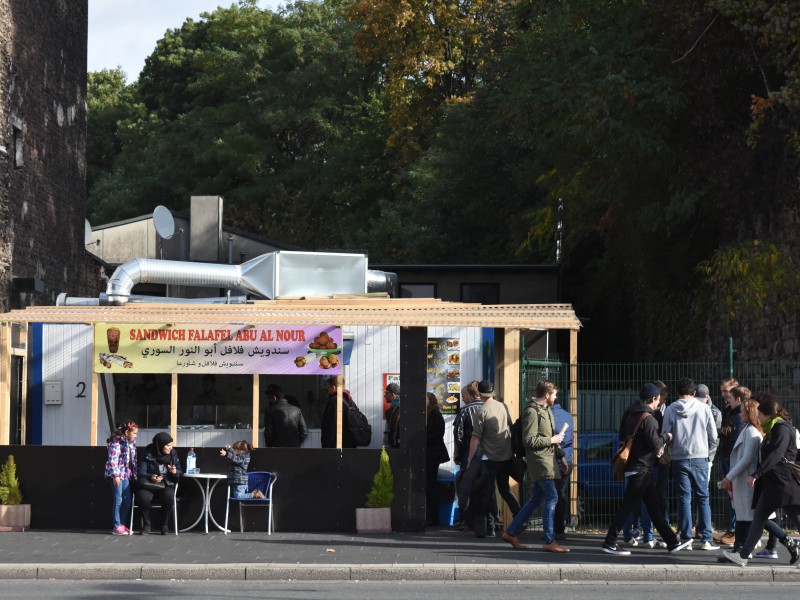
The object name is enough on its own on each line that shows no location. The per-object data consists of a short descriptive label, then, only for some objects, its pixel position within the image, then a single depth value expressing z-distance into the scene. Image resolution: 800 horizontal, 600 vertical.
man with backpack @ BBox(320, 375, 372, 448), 17.19
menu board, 19.41
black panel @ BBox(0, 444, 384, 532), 16.52
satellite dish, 29.14
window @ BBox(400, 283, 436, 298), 34.66
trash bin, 17.27
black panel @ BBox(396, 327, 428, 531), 16.45
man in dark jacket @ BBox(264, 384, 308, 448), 17.33
